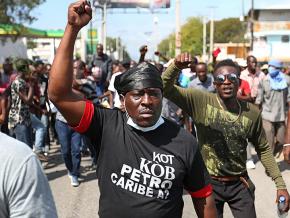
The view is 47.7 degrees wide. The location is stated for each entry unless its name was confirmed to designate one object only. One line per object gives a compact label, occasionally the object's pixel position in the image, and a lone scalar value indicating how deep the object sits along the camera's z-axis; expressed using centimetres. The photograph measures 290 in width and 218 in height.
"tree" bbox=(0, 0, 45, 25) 1807
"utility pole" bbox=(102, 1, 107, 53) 2302
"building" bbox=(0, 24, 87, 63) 1991
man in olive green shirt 228
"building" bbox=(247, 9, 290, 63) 2860
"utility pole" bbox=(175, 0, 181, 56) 1257
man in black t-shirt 156
